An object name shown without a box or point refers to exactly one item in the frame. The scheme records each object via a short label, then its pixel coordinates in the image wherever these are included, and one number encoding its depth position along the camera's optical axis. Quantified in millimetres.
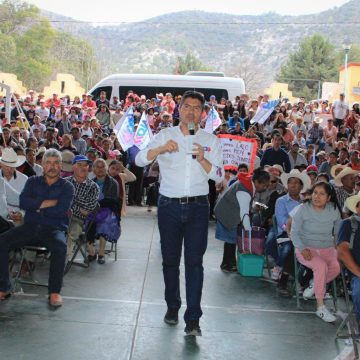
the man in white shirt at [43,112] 21864
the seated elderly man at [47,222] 7109
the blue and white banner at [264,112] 19408
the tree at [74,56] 92250
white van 26359
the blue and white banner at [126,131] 14609
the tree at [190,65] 92250
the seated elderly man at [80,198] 8906
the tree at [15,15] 80438
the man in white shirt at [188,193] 6211
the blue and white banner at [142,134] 14812
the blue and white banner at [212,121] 18664
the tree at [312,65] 76438
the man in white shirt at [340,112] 22719
